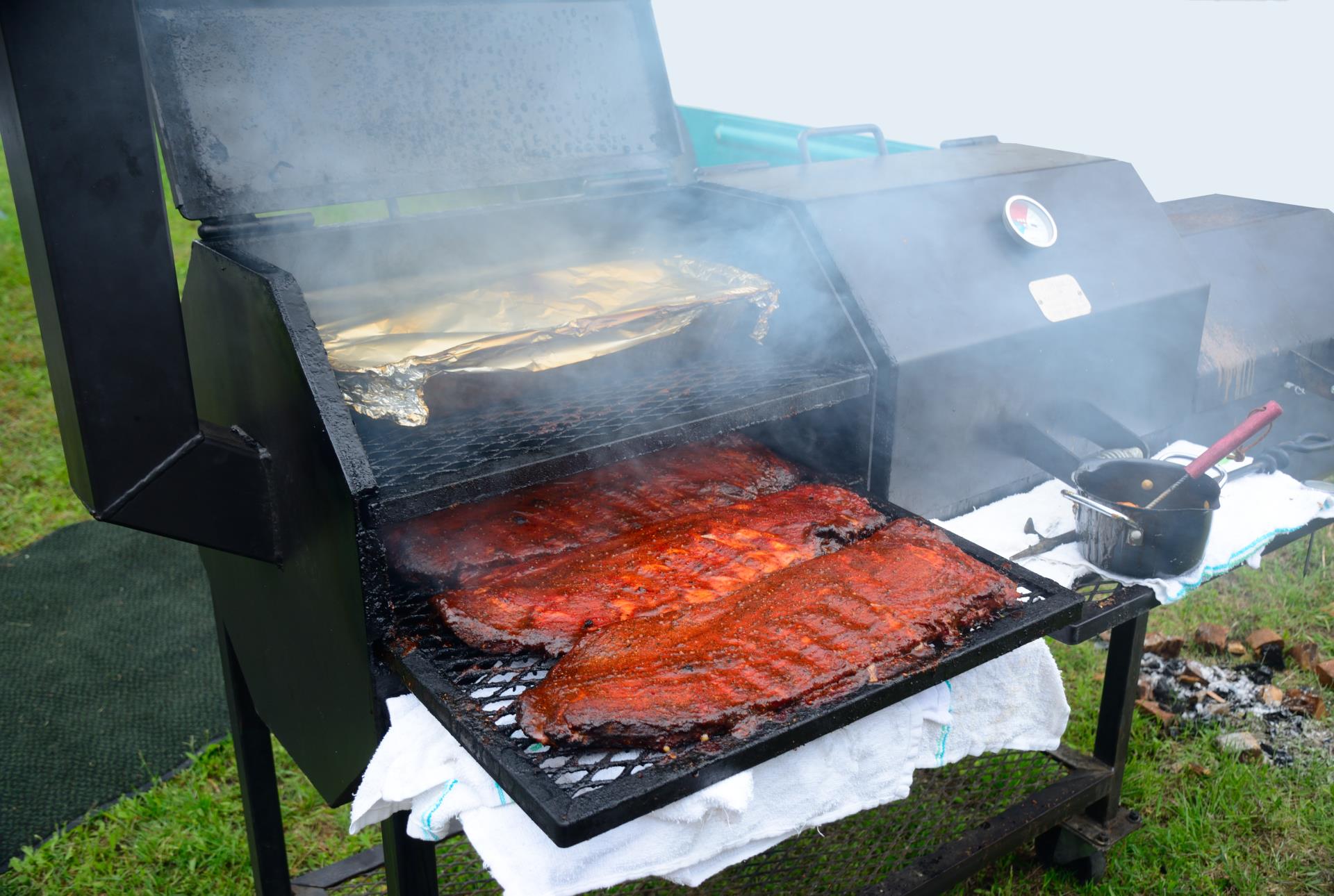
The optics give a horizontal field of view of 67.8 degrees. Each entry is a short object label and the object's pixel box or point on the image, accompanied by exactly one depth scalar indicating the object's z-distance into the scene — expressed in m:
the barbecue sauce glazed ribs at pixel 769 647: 1.47
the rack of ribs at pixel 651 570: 1.75
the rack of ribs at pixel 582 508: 1.99
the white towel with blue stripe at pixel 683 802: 1.44
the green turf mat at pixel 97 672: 3.35
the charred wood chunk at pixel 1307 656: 3.69
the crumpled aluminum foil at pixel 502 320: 1.85
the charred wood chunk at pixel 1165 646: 3.73
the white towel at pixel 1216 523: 2.36
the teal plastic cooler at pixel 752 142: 5.18
